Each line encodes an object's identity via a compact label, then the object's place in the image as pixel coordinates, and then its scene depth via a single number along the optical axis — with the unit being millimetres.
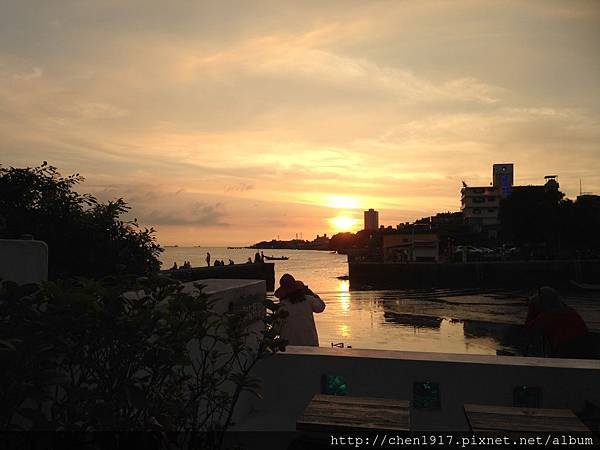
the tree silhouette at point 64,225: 6535
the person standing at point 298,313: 5547
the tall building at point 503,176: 106625
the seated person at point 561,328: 4758
